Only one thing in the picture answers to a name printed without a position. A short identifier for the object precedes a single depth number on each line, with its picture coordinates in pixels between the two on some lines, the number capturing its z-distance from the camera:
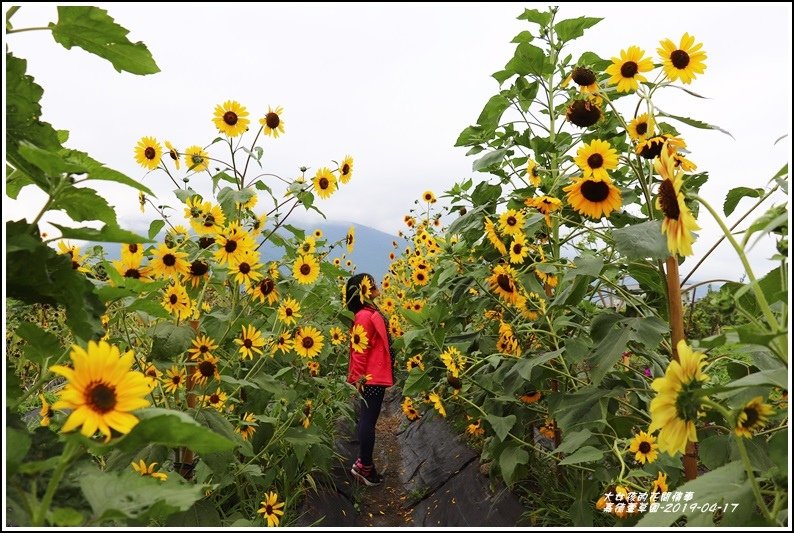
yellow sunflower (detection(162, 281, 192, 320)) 1.91
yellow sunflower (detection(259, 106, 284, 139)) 2.54
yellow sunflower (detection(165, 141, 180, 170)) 2.44
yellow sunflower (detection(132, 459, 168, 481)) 1.65
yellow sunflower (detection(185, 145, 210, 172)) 2.40
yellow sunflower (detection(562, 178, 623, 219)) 1.78
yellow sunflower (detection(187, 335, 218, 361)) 2.11
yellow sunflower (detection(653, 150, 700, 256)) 1.16
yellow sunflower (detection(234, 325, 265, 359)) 2.28
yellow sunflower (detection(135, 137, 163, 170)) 2.52
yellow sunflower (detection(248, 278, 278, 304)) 2.17
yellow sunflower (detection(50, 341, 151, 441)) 0.65
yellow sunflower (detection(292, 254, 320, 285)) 2.58
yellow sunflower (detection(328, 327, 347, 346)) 3.75
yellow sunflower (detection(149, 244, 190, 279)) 1.99
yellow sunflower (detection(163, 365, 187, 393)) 2.07
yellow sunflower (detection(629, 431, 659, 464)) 1.71
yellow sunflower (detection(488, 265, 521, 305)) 2.42
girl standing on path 4.22
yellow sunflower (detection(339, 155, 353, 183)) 2.84
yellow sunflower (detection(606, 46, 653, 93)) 1.69
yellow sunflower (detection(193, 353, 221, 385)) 2.05
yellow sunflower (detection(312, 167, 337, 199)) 2.66
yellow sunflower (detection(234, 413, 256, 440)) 2.44
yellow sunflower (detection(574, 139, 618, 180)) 1.72
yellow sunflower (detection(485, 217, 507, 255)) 2.50
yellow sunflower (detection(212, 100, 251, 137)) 2.44
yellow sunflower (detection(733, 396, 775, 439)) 0.92
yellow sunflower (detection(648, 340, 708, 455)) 0.95
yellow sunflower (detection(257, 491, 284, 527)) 2.44
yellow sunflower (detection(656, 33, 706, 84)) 1.71
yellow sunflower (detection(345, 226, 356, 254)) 3.83
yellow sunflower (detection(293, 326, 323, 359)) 2.81
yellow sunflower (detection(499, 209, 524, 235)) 2.35
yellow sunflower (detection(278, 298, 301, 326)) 2.50
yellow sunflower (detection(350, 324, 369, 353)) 3.65
